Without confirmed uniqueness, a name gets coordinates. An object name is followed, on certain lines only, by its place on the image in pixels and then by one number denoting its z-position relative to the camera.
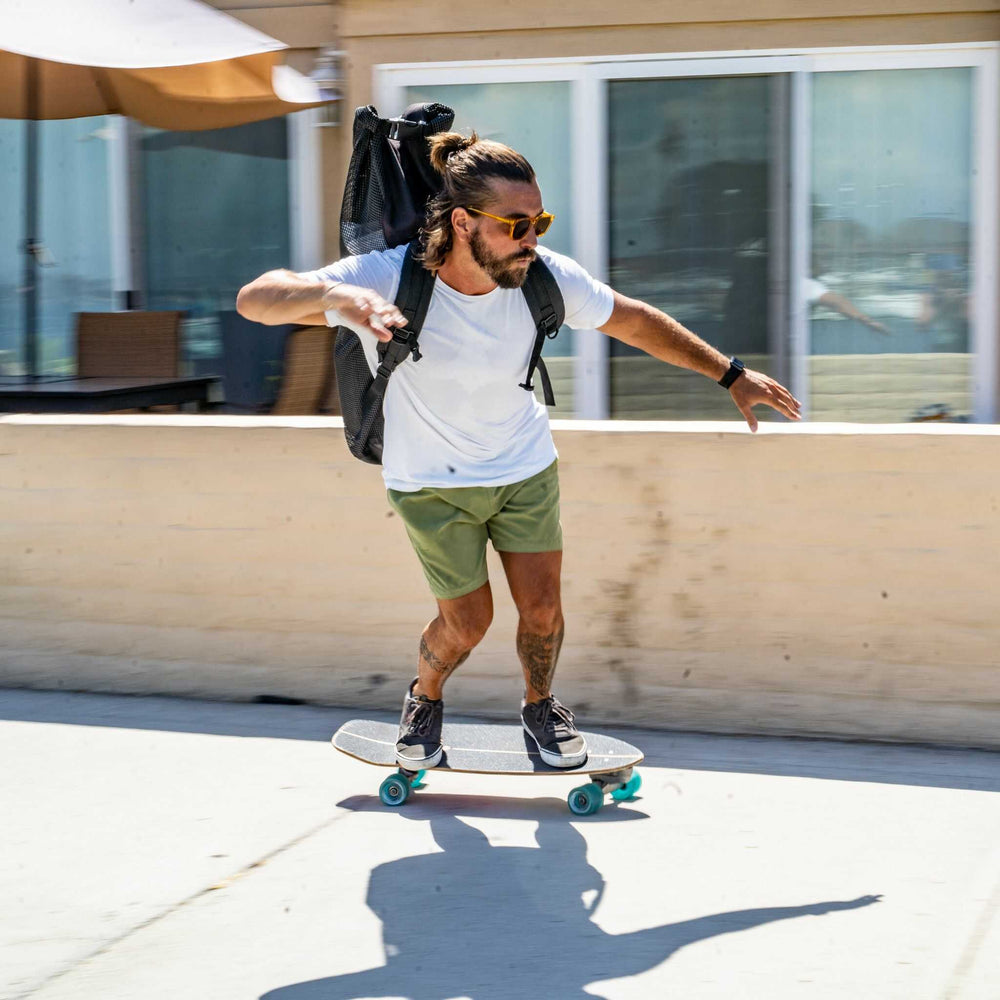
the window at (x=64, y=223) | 9.52
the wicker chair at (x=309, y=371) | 8.06
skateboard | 4.23
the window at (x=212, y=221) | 9.13
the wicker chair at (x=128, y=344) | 8.85
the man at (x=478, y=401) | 3.75
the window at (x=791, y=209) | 8.11
